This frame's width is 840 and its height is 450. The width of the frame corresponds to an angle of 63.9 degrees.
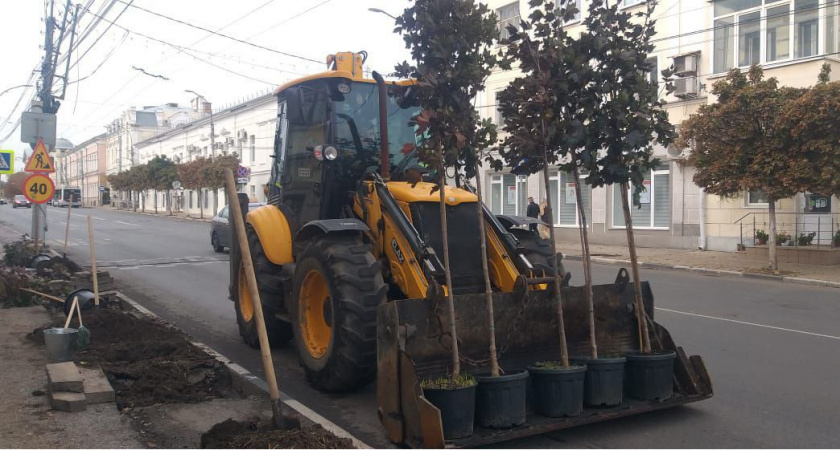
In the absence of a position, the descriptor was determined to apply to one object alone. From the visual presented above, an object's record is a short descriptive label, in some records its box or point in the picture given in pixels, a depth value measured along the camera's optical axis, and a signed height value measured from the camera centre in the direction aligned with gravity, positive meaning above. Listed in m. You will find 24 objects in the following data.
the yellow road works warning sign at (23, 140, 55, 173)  13.88 +0.86
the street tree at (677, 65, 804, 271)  15.41 +1.39
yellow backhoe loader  4.98 -0.67
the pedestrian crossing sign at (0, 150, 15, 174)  16.06 +0.99
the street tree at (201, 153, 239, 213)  43.62 +2.03
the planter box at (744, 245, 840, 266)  17.11 -1.48
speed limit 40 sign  12.97 +0.27
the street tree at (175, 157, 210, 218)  46.97 +2.04
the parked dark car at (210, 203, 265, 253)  21.03 -0.94
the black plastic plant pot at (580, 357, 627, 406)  5.07 -1.37
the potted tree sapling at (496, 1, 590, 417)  4.90 +0.68
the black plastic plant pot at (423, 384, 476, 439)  4.52 -1.40
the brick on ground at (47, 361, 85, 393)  5.66 -1.51
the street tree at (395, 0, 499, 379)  4.86 +0.95
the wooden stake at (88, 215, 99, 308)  8.27 -0.89
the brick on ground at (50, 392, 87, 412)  5.43 -1.62
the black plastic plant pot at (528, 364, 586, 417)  4.86 -1.38
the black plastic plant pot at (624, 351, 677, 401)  5.24 -1.38
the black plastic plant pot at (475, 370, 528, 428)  4.64 -1.39
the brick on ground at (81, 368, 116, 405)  5.64 -1.60
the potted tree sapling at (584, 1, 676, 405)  5.11 +0.60
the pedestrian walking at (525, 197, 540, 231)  23.36 -0.36
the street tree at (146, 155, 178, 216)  55.38 +2.37
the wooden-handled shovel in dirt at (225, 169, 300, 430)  4.33 -0.80
